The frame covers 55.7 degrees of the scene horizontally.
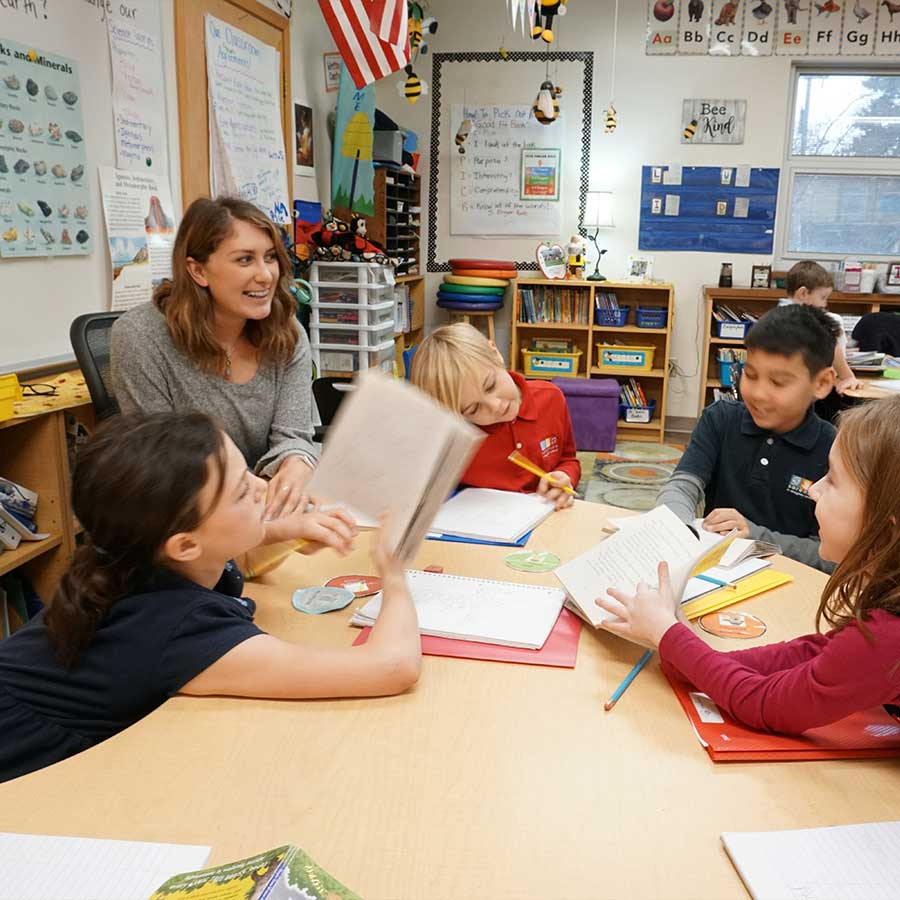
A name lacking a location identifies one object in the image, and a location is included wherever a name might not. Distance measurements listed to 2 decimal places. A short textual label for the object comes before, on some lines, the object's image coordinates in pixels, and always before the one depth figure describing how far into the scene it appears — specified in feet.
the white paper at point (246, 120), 10.87
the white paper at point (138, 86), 8.91
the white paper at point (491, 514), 5.38
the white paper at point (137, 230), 8.96
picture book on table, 2.24
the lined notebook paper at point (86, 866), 2.35
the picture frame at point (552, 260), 18.08
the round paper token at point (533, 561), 4.81
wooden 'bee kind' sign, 17.31
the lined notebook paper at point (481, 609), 3.89
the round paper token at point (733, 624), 4.02
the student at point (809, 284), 14.11
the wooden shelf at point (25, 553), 6.76
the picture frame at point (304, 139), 13.69
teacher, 6.19
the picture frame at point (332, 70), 14.46
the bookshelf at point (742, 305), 16.72
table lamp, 17.67
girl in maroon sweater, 2.95
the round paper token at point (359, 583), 4.43
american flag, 9.78
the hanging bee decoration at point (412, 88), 13.23
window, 17.37
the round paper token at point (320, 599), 4.23
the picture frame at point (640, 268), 18.03
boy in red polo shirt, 6.11
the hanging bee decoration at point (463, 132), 17.69
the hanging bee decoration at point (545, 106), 14.70
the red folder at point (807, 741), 3.05
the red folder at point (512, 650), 3.71
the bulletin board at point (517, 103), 17.65
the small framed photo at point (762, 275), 17.46
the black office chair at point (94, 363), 6.26
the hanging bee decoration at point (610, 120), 16.43
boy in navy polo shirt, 6.18
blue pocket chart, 17.60
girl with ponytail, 3.28
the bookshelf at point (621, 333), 17.87
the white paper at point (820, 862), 2.38
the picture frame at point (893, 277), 16.99
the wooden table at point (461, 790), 2.49
